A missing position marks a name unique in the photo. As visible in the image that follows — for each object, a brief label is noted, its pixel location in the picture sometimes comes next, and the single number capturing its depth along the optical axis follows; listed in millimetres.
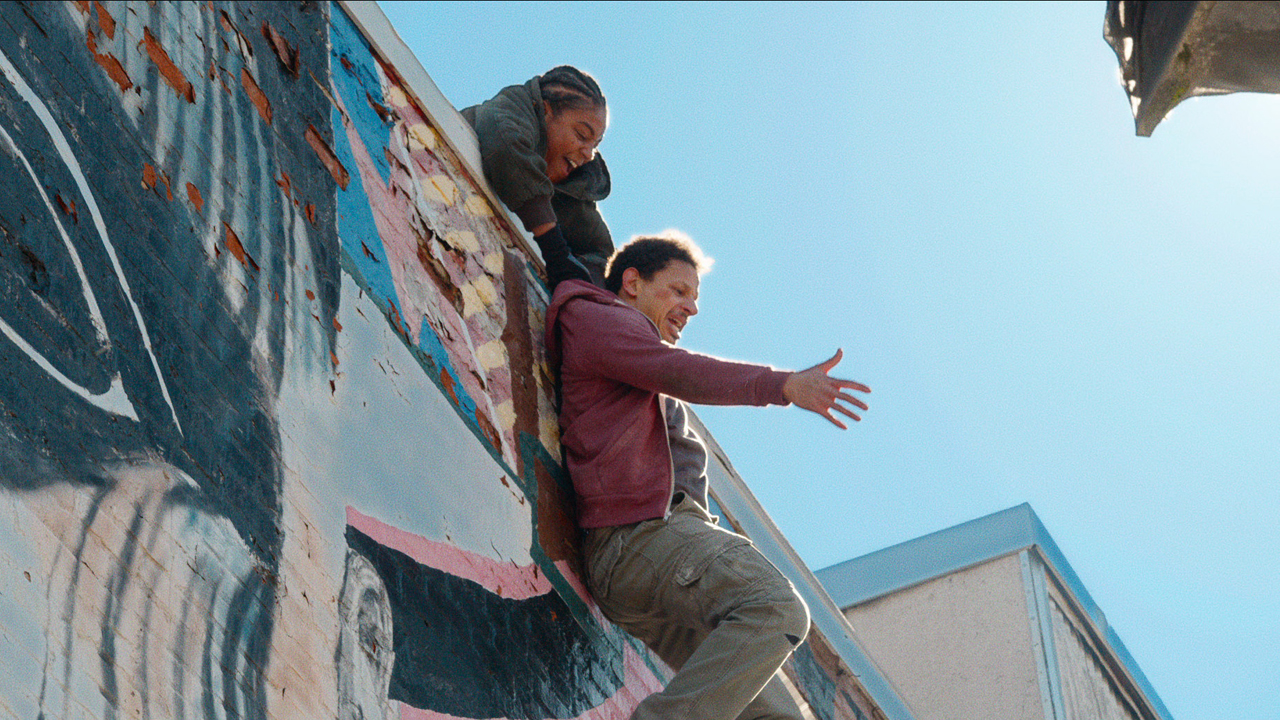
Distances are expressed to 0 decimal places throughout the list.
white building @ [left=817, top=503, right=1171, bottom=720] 9352
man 4254
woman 5434
